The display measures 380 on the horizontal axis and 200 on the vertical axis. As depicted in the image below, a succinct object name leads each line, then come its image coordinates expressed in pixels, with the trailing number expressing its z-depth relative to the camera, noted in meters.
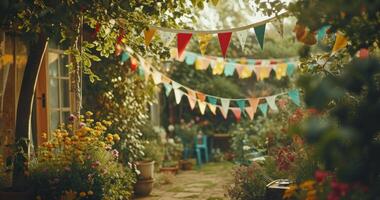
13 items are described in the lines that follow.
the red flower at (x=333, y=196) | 1.84
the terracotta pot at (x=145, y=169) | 6.18
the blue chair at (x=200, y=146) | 9.44
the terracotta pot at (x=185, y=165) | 8.83
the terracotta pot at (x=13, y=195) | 4.02
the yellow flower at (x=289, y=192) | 2.44
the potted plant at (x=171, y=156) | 8.03
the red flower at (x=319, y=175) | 2.00
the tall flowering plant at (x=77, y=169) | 4.23
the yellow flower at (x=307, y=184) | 2.07
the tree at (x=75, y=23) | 3.46
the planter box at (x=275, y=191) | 3.72
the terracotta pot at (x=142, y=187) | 6.07
